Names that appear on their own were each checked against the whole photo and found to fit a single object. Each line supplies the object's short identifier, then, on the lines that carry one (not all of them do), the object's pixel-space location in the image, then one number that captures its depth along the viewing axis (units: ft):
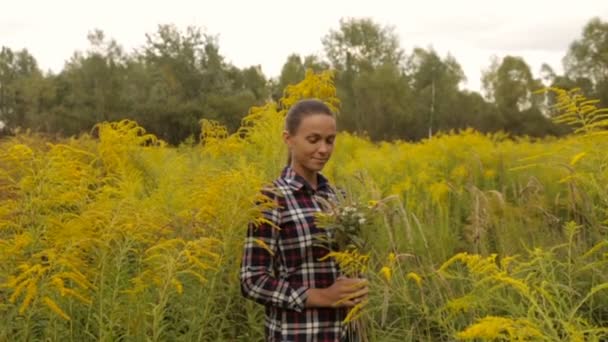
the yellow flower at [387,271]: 5.69
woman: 7.37
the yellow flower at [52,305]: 5.92
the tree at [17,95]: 98.12
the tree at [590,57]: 117.80
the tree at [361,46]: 129.80
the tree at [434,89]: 119.44
